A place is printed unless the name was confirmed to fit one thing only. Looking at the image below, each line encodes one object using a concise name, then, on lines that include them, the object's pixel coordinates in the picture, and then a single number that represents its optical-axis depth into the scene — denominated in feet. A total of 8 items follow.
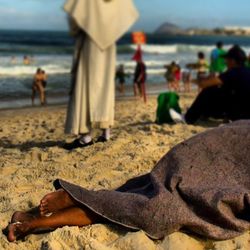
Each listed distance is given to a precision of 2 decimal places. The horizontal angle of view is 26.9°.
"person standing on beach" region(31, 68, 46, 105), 43.62
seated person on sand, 21.18
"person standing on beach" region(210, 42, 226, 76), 41.65
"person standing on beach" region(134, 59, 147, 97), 47.17
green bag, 23.71
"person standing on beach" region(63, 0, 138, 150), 16.12
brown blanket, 9.23
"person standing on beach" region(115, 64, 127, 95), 52.85
